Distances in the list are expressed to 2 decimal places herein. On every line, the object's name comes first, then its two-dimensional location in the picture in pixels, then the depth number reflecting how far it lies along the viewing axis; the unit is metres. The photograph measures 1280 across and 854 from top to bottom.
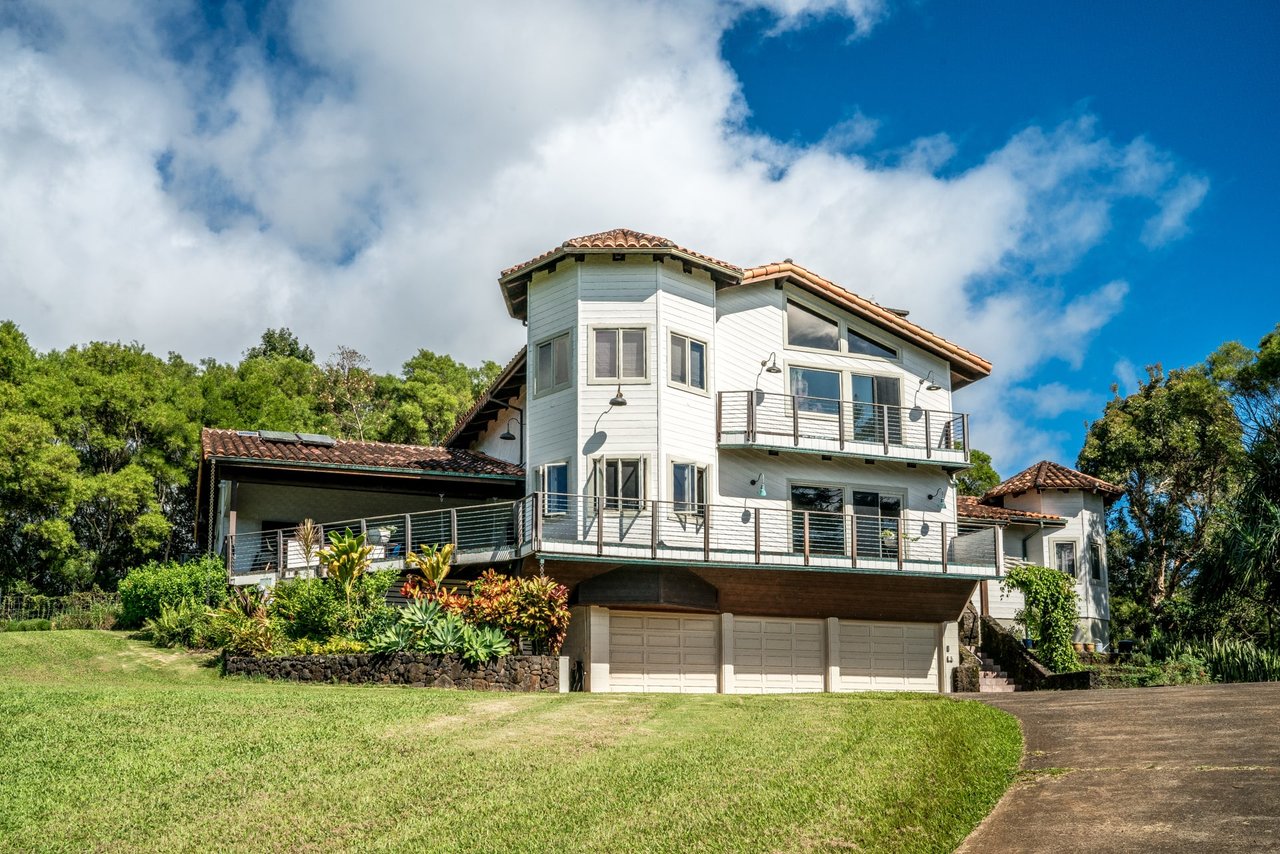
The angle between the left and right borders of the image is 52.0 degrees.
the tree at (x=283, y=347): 69.06
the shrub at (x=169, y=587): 28.92
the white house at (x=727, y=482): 28.38
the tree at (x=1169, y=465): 44.47
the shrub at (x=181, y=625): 27.39
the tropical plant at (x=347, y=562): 25.47
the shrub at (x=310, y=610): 25.31
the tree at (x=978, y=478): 54.31
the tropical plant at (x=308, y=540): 28.36
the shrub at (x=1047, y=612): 31.83
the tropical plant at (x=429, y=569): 25.86
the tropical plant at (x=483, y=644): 23.88
